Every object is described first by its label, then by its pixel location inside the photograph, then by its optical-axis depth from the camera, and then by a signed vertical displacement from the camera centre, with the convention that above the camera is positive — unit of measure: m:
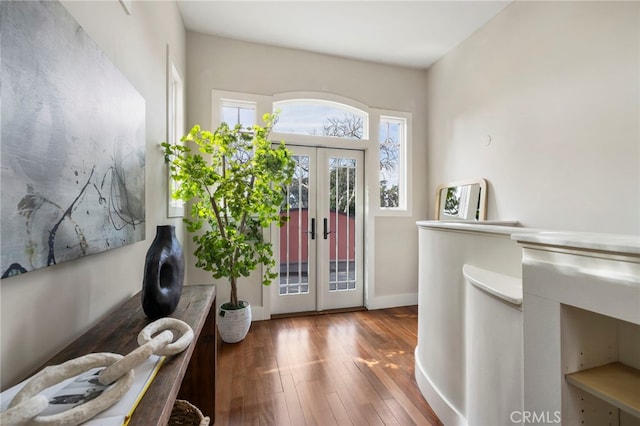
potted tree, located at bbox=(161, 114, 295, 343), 2.52 +0.11
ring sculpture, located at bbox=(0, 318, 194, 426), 0.49 -0.35
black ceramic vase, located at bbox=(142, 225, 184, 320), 1.10 -0.25
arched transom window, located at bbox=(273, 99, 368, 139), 3.43 +1.23
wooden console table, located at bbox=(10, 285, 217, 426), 0.64 -0.42
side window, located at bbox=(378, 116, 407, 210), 3.84 +0.75
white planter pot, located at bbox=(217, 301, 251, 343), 2.62 -1.02
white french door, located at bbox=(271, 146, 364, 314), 3.45 -0.26
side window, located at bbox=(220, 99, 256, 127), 3.25 +1.22
